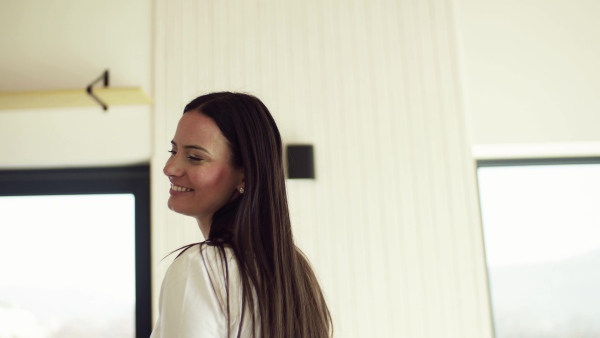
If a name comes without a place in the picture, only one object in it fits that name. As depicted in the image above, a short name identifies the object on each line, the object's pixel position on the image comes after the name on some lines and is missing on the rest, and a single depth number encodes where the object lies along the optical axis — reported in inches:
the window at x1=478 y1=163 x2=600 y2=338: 111.8
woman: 37.2
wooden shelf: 94.9
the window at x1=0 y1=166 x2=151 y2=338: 107.2
